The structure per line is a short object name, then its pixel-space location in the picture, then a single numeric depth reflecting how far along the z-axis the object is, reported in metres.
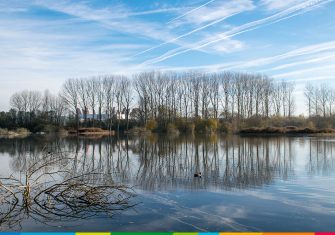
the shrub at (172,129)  60.79
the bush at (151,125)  64.44
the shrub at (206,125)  58.22
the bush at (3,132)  62.01
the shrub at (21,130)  65.12
